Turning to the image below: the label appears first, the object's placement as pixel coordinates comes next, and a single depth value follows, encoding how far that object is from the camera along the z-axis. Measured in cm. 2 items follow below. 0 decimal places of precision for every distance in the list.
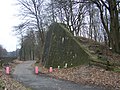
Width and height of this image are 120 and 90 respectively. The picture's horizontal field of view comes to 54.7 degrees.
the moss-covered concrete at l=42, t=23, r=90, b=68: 1228
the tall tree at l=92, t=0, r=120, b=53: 1124
